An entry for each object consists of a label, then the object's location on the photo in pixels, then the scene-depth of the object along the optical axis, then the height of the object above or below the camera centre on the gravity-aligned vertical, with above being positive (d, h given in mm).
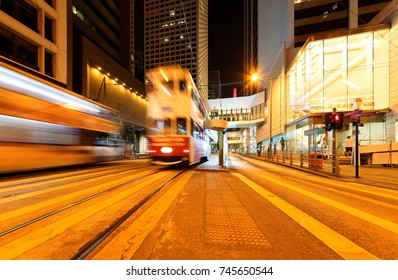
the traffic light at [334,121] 12000 +1103
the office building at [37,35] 20922 +10337
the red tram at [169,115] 12047 +1419
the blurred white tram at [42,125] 8578 +814
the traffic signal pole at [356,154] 10836 -541
